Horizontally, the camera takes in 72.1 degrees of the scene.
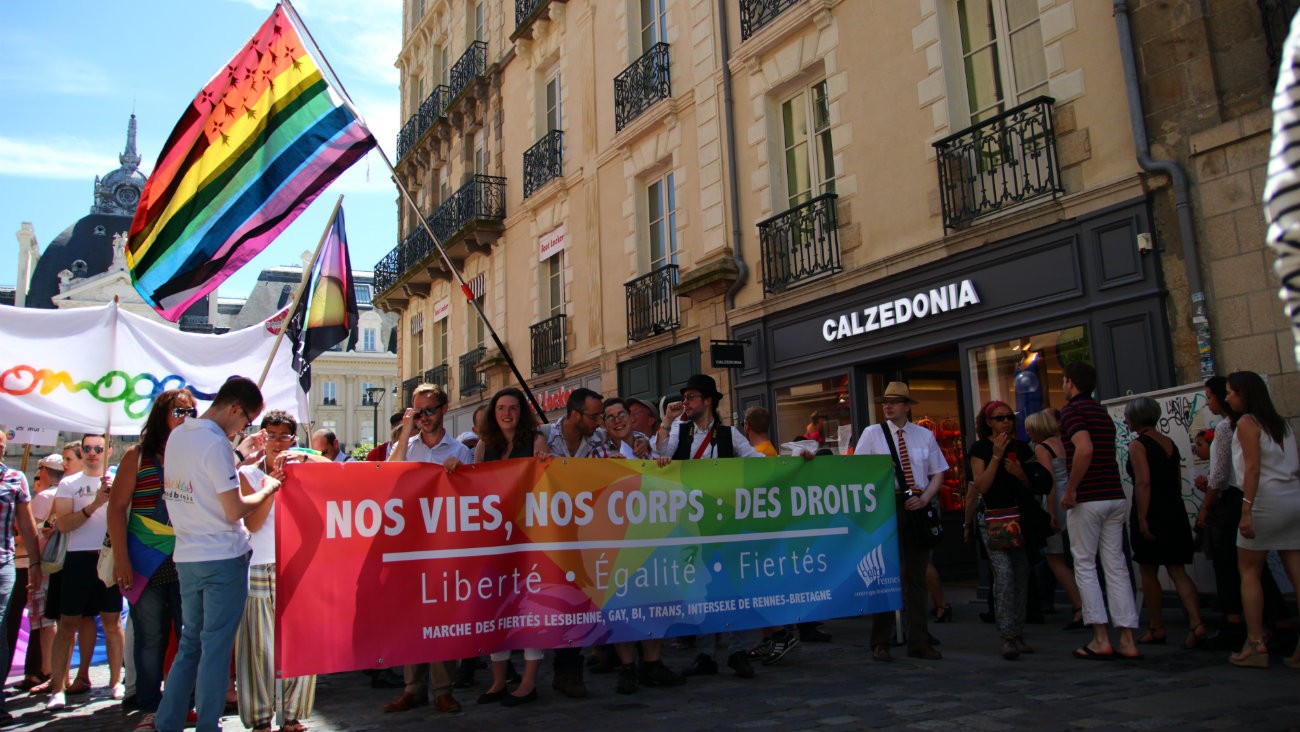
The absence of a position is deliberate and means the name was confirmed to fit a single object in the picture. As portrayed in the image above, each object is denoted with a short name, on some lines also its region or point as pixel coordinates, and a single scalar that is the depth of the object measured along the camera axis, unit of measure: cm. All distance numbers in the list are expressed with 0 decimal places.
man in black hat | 623
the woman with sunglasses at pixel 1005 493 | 598
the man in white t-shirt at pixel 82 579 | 644
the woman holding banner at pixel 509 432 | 568
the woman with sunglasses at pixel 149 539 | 475
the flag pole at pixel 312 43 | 679
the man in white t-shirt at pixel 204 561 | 413
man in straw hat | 606
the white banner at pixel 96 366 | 634
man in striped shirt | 568
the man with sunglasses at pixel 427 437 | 549
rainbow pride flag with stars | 634
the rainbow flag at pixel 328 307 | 825
